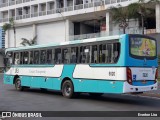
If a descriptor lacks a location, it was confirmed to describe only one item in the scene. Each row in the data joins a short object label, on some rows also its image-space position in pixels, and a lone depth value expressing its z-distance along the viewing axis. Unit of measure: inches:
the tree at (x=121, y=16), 1536.0
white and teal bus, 538.6
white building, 1827.0
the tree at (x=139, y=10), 1467.8
